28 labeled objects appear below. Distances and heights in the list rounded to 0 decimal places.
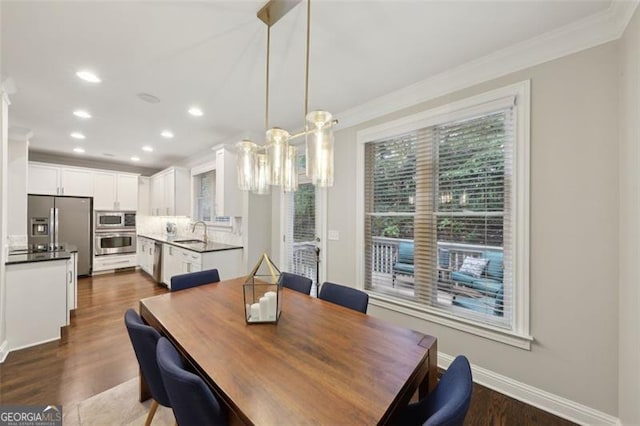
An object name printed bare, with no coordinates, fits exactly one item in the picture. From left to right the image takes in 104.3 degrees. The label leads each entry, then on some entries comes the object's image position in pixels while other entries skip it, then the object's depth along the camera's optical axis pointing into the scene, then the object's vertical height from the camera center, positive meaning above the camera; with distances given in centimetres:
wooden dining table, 83 -65
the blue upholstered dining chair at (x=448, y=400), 75 -64
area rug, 167 -141
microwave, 543 -20
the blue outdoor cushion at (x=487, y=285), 203 -60
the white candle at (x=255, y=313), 148 -60
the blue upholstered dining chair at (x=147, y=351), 126 -73
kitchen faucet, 467 -33
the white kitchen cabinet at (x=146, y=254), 523 -94
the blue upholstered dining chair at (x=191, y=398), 85 -65
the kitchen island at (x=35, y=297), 249 -91
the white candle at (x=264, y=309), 147 -57
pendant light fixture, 141 +37
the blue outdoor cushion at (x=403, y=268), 255 -57
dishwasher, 477 -99
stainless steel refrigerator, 448 -22
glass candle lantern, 147 -53
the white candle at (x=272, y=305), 147 -56
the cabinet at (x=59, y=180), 477 +62
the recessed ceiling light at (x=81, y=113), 307 +124
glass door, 331 -26
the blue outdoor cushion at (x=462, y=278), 217 -57
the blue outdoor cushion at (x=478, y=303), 205 -77
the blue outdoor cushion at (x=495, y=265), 200 -42
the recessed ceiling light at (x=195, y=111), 301 +125
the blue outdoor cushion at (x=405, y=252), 255 -41
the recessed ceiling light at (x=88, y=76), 221 +123
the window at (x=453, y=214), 191 +0
